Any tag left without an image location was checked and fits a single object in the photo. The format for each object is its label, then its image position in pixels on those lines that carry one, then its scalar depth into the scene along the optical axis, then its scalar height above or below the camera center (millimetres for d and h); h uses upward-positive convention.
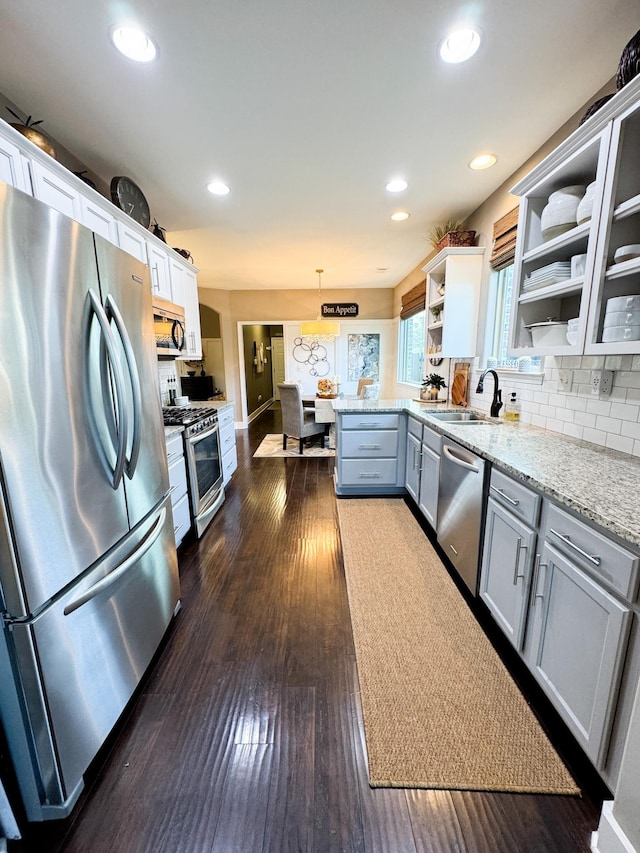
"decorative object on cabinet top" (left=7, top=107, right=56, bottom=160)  1627 +1122
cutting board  3318 -214
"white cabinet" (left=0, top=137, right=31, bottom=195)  1391 +854
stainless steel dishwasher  1803 -847
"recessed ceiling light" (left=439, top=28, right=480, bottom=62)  1419 +1374
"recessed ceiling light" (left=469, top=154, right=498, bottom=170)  2342 +1418
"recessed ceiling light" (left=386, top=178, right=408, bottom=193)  2631 +1413
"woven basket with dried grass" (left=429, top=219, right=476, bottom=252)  3074 +1165
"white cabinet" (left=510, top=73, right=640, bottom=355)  1325 +595
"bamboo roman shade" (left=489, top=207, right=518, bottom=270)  2469 +933
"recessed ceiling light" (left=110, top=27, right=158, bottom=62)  1388 +1368
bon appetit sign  6441 +1056
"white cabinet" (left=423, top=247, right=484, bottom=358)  3021 +586
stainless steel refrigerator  887 -392
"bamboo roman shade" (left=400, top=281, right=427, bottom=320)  4645 +933
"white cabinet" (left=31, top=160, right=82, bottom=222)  1570 +885
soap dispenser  2494 -354
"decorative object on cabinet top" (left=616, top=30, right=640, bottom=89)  1262 +1132
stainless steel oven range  2582 -769
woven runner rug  1141 -1369
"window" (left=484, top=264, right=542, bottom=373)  2830 +422
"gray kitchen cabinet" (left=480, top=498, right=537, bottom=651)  1369 -915
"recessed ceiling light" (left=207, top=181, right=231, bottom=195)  2609 +1397
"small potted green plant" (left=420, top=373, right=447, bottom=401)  3635 -251
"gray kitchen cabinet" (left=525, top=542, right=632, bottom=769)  958 -911
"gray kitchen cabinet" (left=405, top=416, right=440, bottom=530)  2482 -833
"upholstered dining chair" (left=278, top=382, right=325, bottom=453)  4645 -743
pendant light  5543 +605
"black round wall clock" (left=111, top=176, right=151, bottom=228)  2346 +1228
